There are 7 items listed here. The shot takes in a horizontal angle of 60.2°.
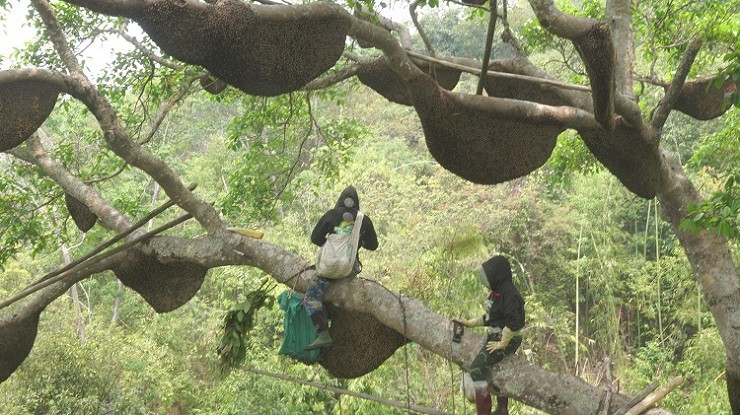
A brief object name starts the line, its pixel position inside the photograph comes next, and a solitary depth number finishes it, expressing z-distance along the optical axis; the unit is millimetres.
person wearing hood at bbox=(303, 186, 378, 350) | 4082
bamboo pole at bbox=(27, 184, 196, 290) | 4361
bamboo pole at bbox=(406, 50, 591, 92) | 3598
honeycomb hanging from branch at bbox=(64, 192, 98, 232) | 5254
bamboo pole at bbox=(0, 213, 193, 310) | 4281
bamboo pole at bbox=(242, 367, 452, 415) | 3686
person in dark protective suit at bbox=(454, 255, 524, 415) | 3471
